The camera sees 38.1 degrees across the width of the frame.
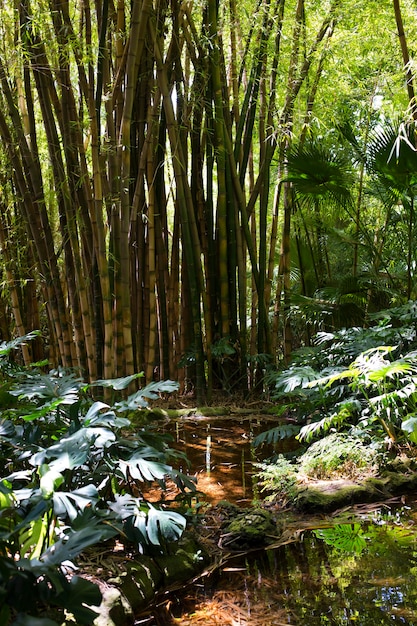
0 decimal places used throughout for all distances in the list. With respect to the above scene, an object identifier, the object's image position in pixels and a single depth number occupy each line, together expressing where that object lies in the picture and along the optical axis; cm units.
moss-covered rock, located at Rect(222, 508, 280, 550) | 160
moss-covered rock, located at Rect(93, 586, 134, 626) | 118
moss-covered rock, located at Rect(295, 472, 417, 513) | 185
